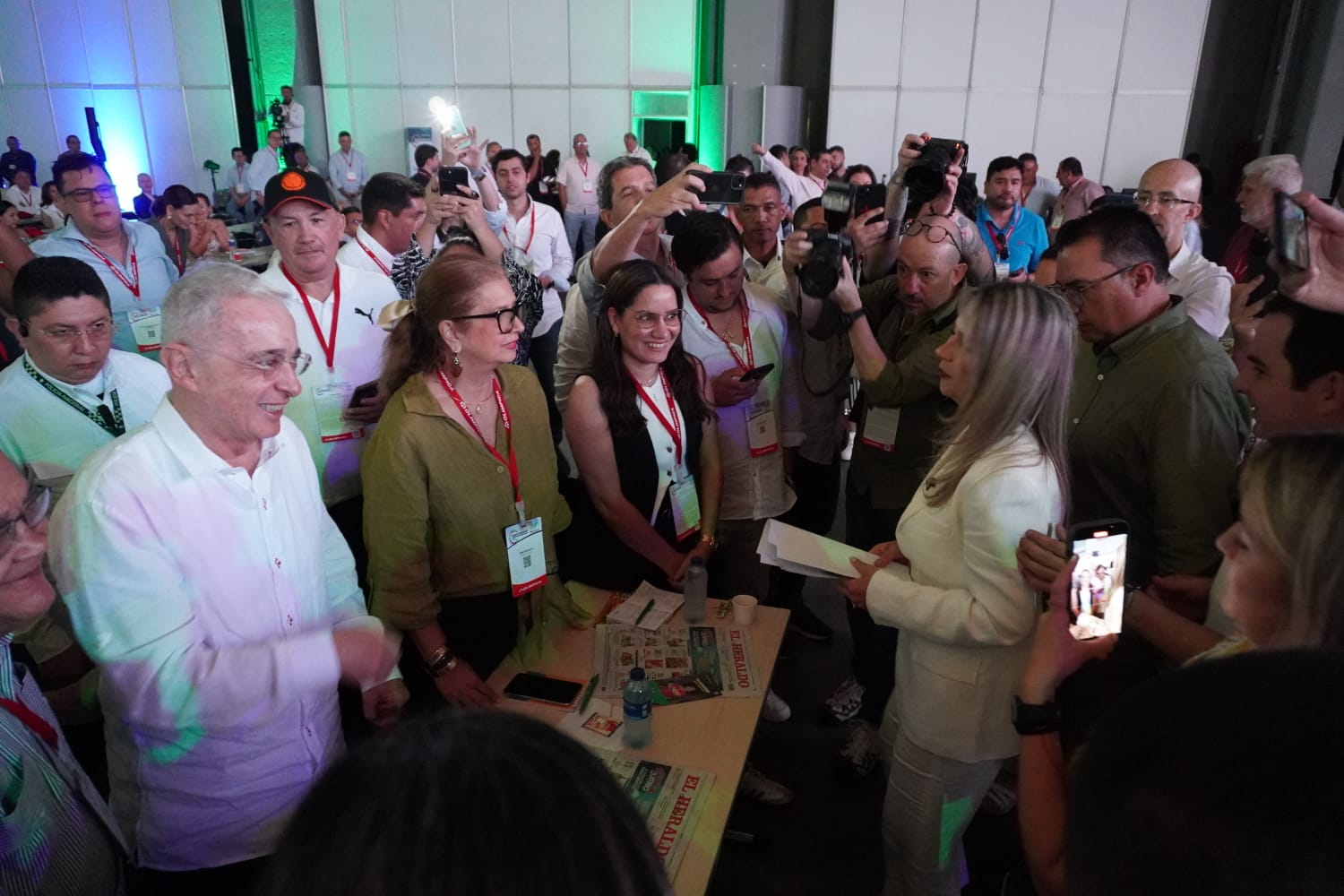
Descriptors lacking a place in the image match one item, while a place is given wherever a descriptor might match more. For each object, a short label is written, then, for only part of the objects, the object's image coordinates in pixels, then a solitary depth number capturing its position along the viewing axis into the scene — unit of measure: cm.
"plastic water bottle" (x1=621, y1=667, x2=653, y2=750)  174
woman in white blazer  164
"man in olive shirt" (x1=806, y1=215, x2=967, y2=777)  249
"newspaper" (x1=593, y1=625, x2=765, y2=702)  198
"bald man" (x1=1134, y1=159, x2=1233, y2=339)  328
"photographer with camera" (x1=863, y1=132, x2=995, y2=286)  263
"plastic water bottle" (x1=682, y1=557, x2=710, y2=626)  227
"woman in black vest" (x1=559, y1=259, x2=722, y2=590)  243
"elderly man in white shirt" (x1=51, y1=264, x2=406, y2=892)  133
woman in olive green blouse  193
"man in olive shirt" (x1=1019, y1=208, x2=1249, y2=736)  189
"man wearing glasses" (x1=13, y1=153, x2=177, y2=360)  361
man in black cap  265
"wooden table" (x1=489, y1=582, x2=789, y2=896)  152
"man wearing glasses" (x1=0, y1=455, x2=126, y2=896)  105
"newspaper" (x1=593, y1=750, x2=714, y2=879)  152
